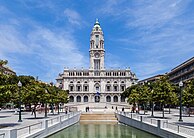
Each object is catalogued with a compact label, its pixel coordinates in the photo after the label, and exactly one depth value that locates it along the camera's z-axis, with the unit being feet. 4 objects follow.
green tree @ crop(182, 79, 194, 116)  50.28
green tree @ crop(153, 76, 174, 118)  67.98
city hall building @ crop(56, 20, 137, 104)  269.33
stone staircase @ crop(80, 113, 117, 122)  95.55
